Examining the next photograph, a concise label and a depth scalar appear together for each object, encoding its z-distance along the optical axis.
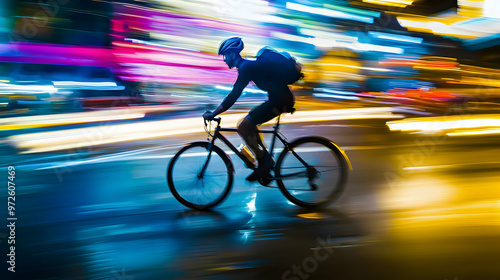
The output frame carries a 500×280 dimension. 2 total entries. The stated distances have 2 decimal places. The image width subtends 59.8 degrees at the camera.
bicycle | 4.75
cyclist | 4.45
